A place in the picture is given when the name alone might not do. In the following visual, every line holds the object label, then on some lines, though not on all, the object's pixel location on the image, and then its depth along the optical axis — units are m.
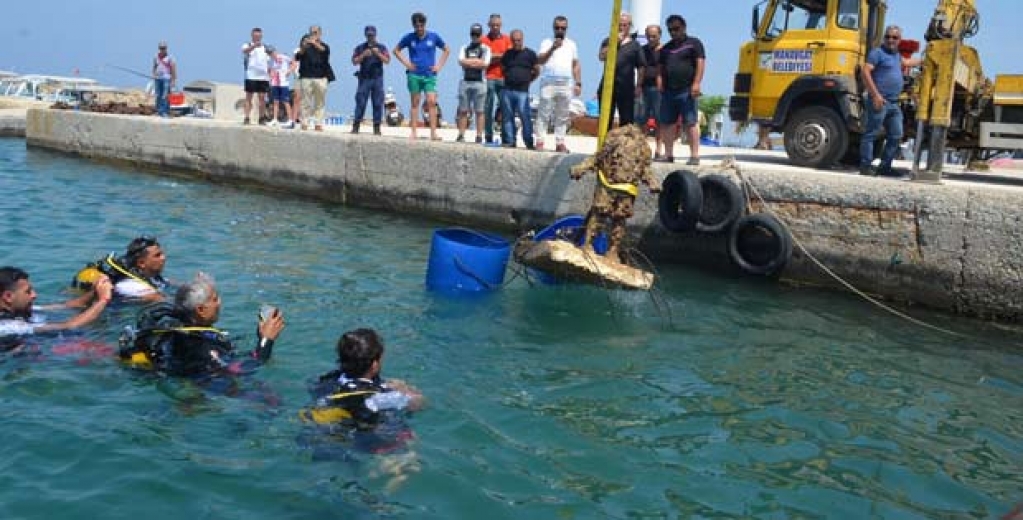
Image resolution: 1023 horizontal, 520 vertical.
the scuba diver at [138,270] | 7.42
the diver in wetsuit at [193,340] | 5.66
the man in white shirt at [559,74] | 12.09
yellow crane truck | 11.55
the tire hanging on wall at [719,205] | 10.37
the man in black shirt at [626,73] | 11.14
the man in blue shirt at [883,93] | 10.73
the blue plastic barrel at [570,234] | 8.93
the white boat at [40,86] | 44.83
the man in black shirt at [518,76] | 12.27
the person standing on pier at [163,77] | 19.48
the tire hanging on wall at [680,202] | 10.23
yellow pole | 9.63
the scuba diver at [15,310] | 6.23
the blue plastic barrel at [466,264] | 8.77
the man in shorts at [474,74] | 13.09
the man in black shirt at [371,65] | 13.98
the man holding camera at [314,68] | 15.07
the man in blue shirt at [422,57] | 13.41
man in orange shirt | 13.38
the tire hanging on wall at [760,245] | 9.96
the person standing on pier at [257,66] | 16.27
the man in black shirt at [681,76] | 10.80
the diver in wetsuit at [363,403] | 5.13
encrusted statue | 8.55
